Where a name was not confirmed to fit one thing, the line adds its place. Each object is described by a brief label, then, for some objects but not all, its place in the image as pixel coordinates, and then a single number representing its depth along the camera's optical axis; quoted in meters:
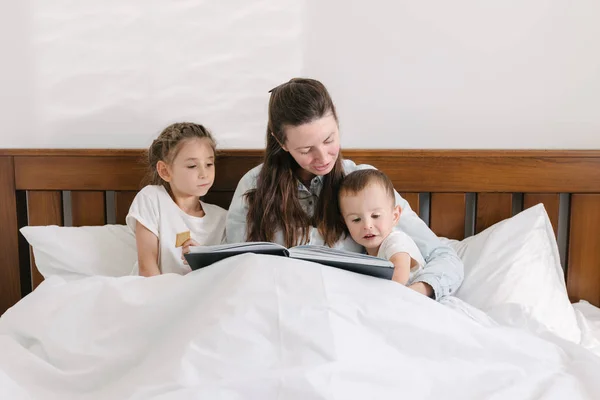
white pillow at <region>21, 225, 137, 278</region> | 1.78
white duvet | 1.03
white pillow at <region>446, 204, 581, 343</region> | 1.56
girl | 1.72
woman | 1.50
